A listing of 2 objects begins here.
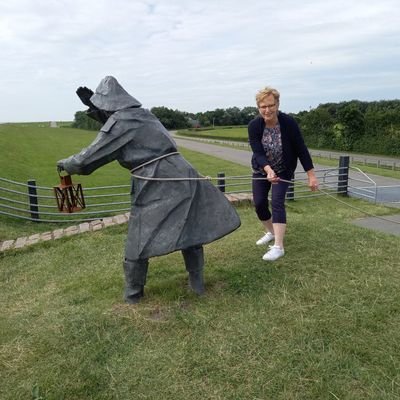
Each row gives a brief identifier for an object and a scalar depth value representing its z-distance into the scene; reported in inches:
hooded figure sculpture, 137.9
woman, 167.2
